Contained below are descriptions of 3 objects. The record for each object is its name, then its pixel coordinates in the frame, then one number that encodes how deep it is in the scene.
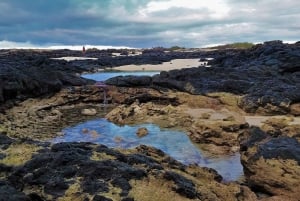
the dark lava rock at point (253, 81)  10.59
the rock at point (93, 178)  3.48
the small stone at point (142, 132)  9.28
